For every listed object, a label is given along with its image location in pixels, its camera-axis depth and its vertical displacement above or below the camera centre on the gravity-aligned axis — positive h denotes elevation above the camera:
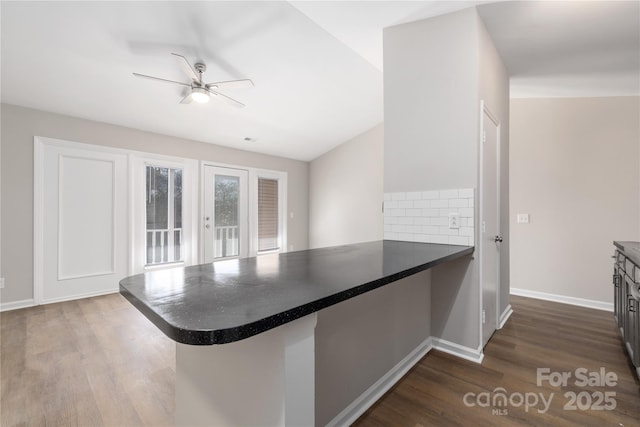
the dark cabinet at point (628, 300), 1.74 -0.64
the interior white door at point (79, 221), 3.46 -0.08
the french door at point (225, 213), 4.88 +0.02
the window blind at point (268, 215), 5.75 -0.03
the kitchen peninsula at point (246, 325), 0.69 -0.27
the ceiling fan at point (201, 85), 2.57 +1.27
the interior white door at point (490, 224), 2.19 -0.09
